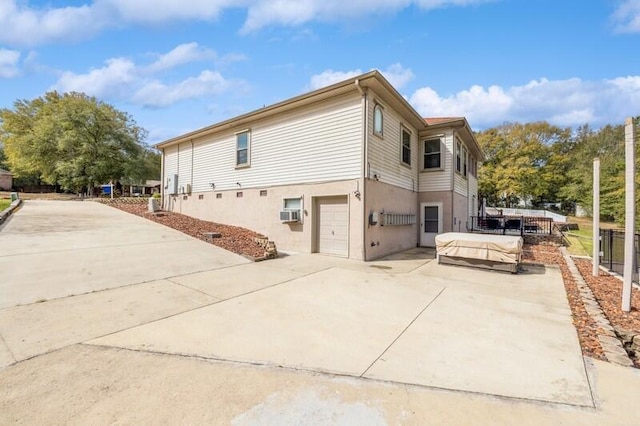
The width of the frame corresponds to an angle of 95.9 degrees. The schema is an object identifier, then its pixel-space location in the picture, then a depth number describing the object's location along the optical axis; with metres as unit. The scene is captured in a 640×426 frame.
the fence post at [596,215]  7.06
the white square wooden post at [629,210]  4.74
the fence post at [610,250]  7.98
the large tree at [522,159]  33.62
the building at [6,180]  38.70
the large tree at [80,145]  25.58
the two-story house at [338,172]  9.08
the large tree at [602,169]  26.46
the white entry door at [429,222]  12.65
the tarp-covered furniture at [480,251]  7.62
